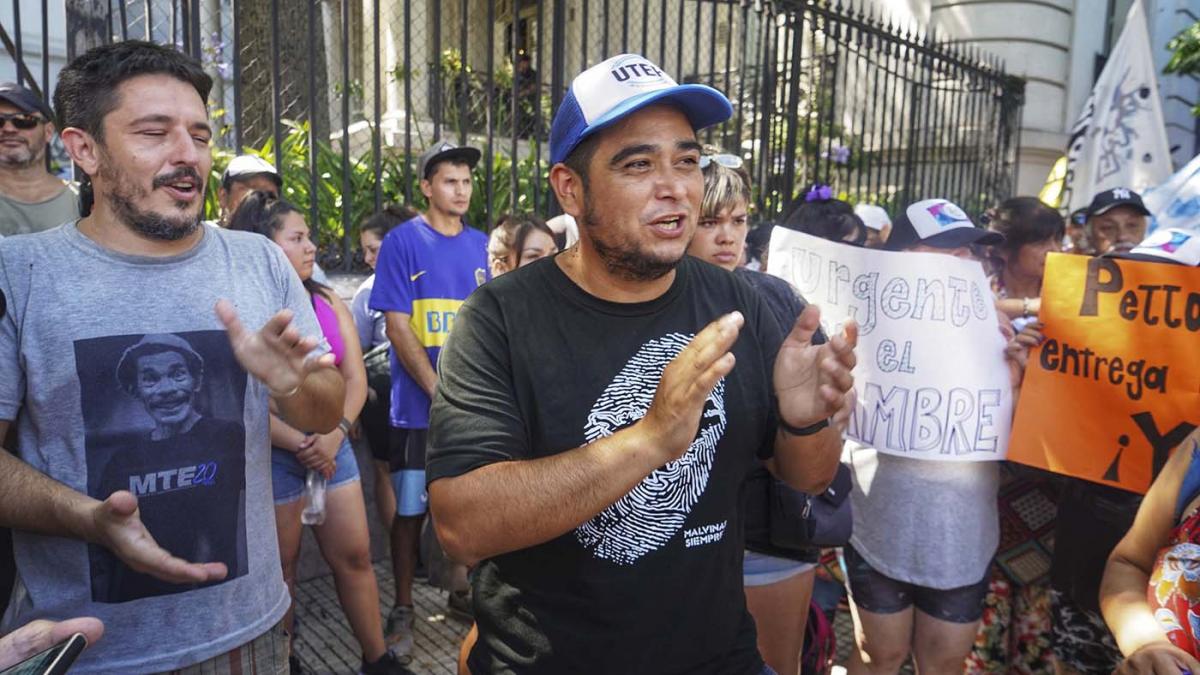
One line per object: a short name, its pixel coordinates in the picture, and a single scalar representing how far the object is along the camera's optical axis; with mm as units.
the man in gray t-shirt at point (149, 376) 1910
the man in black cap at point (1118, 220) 4969
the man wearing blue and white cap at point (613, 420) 1639
